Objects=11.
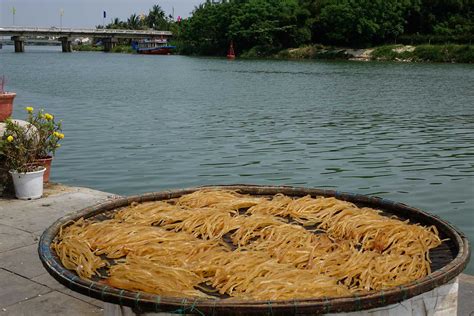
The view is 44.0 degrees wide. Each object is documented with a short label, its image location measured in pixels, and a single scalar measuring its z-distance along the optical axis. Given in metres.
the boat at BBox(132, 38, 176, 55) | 111.88
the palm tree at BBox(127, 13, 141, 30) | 164.88
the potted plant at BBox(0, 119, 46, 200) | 7.56
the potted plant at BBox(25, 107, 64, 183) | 8.11
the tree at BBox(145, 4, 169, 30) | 160.38
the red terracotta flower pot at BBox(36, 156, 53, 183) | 8.06
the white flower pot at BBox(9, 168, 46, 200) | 7.52
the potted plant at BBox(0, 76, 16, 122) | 8.58
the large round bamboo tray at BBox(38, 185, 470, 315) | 3.18
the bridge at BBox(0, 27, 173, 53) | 114.56
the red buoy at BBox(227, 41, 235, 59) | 87.22
